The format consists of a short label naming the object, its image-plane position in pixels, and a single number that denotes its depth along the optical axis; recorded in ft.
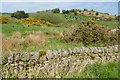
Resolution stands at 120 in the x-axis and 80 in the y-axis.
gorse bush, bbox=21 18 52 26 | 37.73
